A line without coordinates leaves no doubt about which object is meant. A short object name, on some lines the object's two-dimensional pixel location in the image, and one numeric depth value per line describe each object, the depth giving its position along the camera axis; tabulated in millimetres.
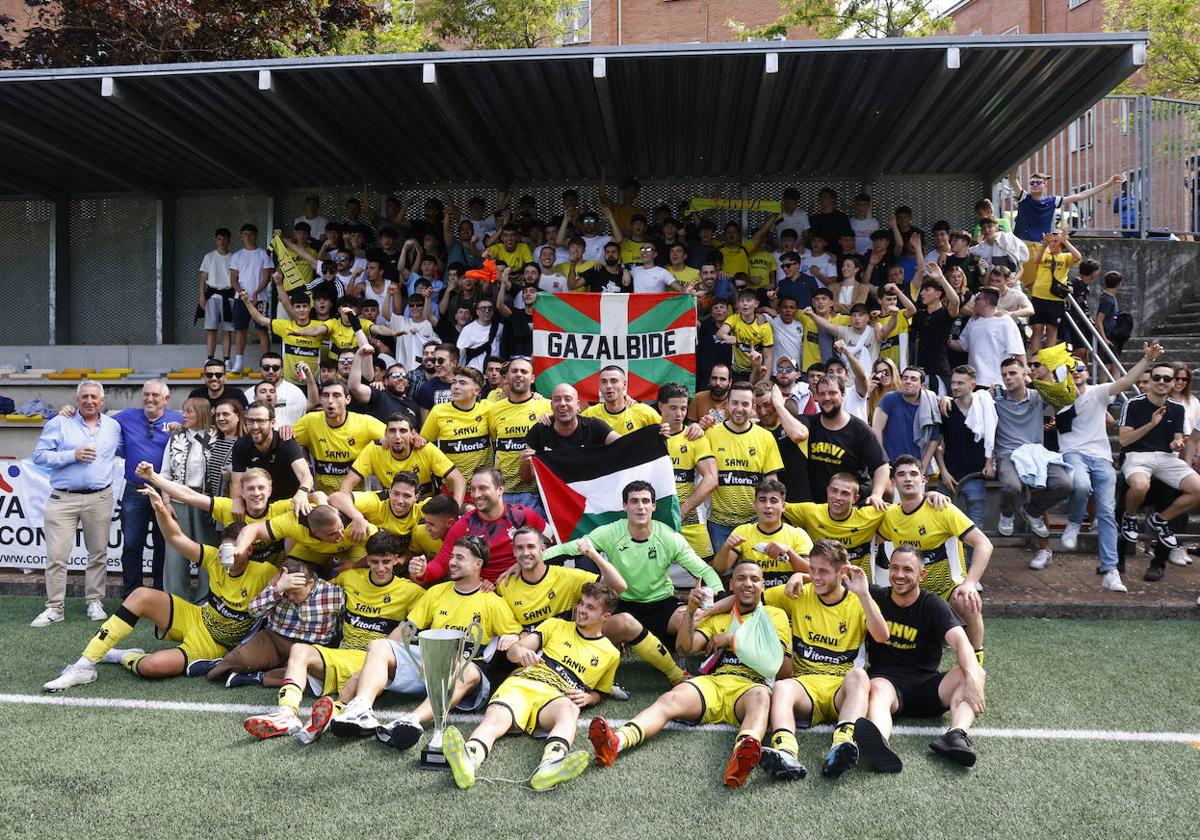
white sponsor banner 9672
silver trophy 5137
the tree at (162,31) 19141
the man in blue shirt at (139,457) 8508
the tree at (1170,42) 23047
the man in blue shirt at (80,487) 8273
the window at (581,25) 33562
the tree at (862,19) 23984
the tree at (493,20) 25797
